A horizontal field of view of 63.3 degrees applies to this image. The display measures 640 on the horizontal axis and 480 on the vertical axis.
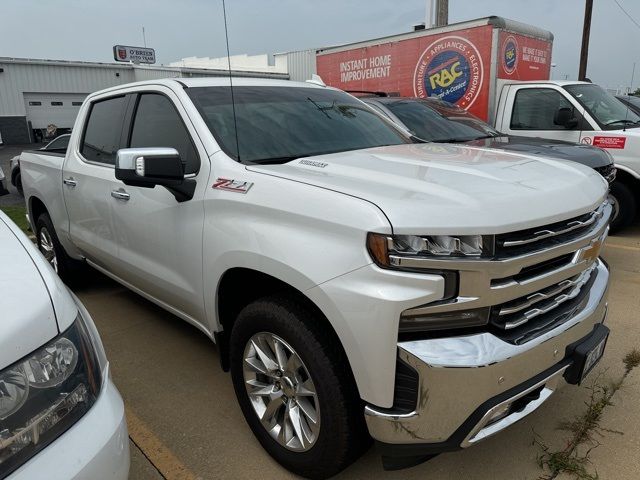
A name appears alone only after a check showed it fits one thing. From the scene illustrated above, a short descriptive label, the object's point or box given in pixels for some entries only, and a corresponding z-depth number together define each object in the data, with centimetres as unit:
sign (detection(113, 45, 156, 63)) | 2723
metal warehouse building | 2431
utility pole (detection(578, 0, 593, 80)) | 1917
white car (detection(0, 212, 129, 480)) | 125
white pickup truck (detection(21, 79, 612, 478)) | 176
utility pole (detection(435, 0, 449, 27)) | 1313
